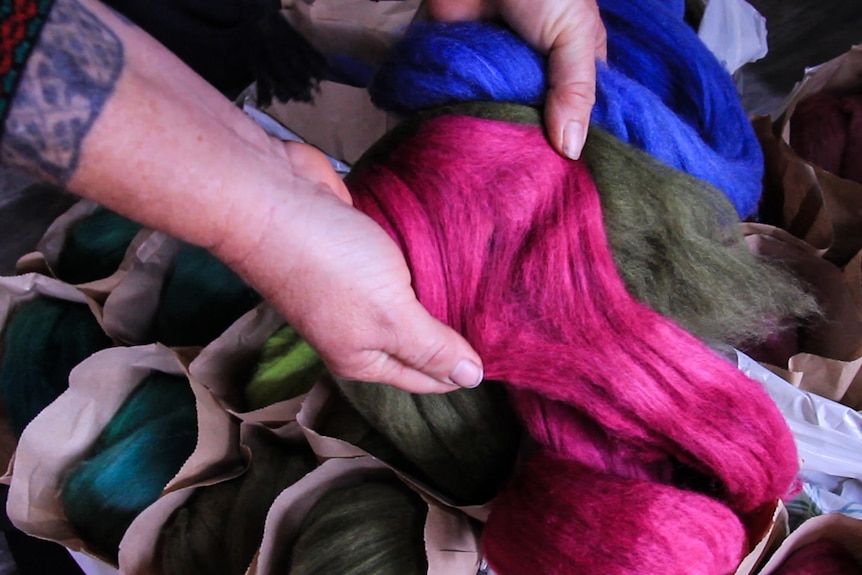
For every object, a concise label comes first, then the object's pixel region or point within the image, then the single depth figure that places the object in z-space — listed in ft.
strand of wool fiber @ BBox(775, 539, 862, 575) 2.14
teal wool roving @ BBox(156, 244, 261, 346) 2.96
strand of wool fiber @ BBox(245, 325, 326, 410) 2.61
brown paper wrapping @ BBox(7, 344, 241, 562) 2.45
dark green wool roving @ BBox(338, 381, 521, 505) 2.05
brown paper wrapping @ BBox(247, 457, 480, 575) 2.00
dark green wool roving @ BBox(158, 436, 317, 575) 2.39
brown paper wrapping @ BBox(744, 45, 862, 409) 2.34
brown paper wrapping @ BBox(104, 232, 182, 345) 2.87
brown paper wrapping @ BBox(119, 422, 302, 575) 2.31
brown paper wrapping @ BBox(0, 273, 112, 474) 2.95
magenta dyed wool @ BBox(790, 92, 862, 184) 3.06
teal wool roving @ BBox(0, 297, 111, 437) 2.97
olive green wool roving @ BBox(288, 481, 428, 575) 2.09
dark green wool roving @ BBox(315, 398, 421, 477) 2.36
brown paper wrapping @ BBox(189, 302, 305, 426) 2.59
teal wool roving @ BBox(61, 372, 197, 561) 2.54
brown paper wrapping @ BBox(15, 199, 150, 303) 3.14
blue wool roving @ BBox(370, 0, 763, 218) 2.07
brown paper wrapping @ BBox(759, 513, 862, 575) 2.03
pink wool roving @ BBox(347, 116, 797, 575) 1.71
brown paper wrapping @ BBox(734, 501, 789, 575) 1.79
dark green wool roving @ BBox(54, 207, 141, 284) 3.31
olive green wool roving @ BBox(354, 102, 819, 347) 1.87
